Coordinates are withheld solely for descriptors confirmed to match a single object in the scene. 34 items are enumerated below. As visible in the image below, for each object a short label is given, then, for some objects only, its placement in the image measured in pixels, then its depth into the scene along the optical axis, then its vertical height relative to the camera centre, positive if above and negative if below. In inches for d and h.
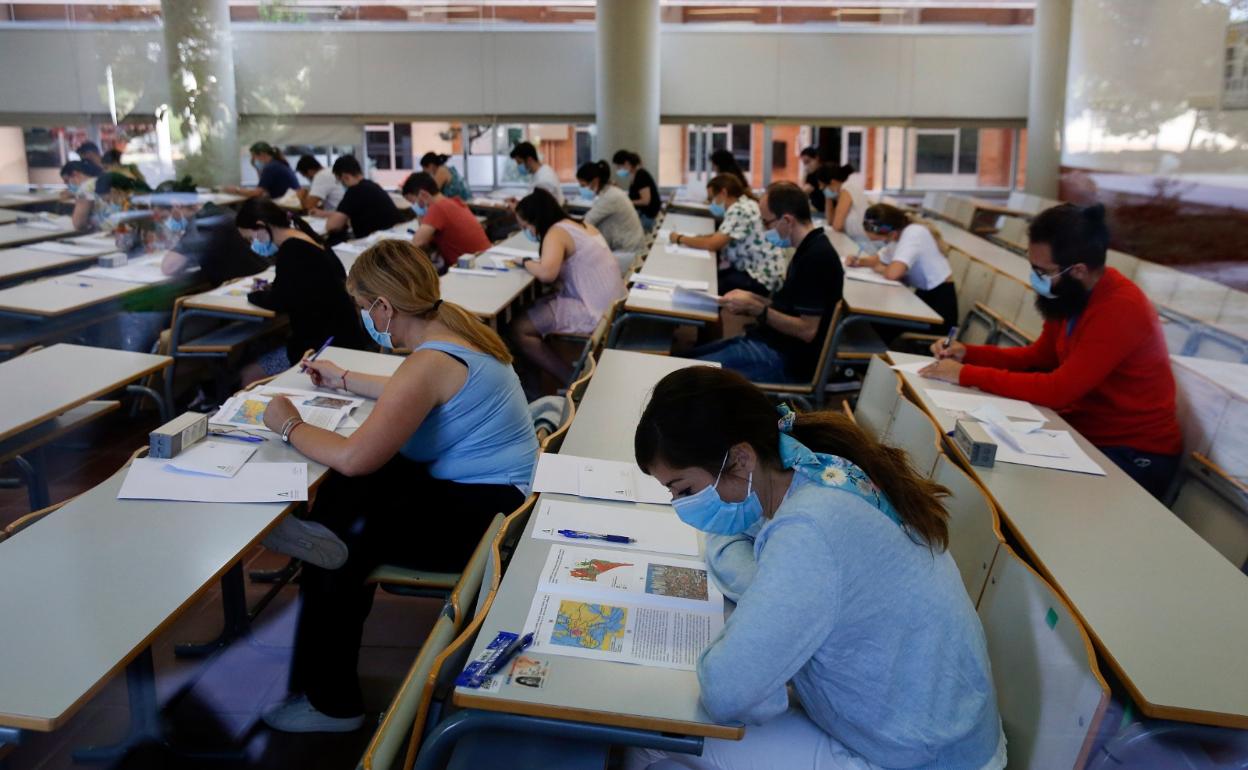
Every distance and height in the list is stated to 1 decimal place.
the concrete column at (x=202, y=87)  237.5 +24.3
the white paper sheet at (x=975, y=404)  124.7 -29.0
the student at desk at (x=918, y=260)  221.5 -18.4
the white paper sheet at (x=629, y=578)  74.4 -31.2
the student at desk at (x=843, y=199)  338.6 -6.9
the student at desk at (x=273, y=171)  333.1 +3.4
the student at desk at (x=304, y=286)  175.0 -18.9
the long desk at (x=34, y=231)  190.5 -10.1
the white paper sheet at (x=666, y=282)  203.0 -21.9
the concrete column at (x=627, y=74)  445.7 +48.4
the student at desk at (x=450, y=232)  267.0 -14.1
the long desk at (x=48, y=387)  120.2 -27.1
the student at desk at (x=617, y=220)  296.2 -12.1
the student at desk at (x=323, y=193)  368.8 -4.7
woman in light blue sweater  59.6 -26.1
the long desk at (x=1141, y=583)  65.7 -33.0
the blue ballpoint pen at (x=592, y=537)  83.8 -30.4
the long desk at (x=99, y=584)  62.1 -30.4
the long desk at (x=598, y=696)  60.8 -32.7
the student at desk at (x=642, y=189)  397.1 -3.6
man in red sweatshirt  121.6 -21.8
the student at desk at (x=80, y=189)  199.2 -1.7
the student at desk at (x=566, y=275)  217.8 -21.1
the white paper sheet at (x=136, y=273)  200.7 -19.1
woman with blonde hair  99.9 -31.9
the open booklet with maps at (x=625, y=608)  67.6 -31.7
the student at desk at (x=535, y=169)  404.8 +4.8
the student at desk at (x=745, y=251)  247.1 -18.6
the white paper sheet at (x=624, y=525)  83.9 -30.6
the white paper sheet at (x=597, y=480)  93.8 -29.6
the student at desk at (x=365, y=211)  298.7 -9.2
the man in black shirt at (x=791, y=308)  174.7 -23.5
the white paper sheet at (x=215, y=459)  95.1 -27.6
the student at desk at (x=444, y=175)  382.0 +2.1
